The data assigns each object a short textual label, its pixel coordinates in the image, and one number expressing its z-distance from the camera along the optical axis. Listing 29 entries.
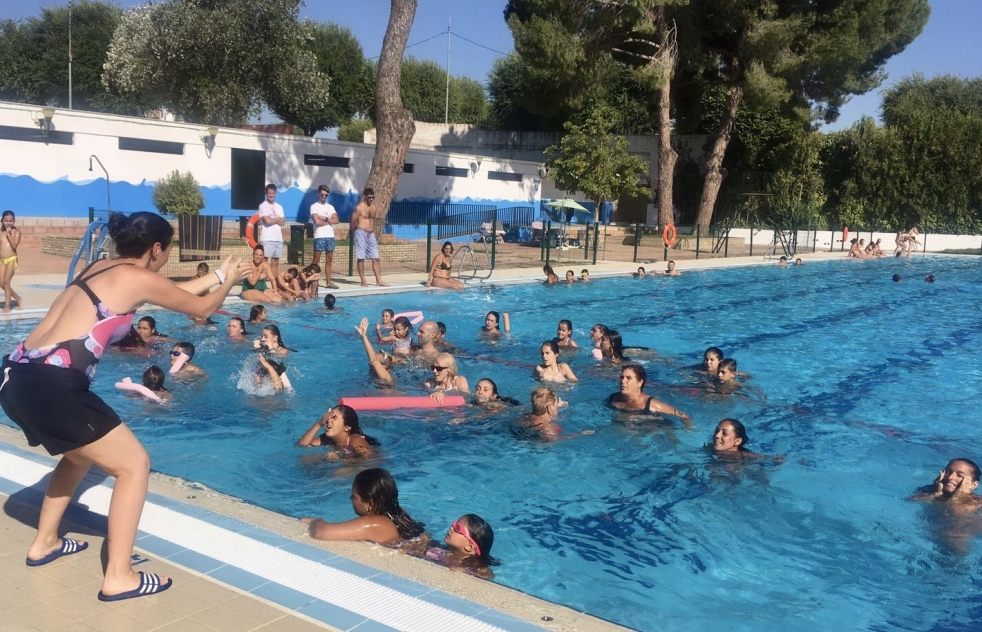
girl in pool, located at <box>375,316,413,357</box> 10.54
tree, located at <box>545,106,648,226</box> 30.92
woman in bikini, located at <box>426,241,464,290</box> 17.42
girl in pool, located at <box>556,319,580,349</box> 11.45
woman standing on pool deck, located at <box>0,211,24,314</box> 11.75
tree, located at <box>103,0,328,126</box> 34.47
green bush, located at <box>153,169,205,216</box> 23.59
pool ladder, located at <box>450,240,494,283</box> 19.71
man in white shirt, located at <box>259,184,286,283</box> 14.65
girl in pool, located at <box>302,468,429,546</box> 4.57
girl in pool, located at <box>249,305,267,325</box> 12.41
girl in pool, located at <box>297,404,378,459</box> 6.75
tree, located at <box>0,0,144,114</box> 52.50
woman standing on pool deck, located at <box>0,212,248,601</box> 3.39
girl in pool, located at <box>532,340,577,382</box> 9.65
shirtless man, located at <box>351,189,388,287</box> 16.22
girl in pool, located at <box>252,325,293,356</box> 9.99
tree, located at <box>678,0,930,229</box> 33.06
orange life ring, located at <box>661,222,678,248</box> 26.88
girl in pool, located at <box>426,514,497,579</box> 4.68
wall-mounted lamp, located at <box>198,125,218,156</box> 25.06
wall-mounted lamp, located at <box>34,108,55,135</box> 21.55
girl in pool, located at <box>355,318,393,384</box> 9.01
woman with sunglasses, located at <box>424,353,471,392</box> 8.84
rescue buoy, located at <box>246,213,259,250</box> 15.20
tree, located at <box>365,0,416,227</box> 21.02
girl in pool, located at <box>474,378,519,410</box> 8.39
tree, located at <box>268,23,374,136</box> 56.50
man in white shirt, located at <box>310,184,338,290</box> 15.81
